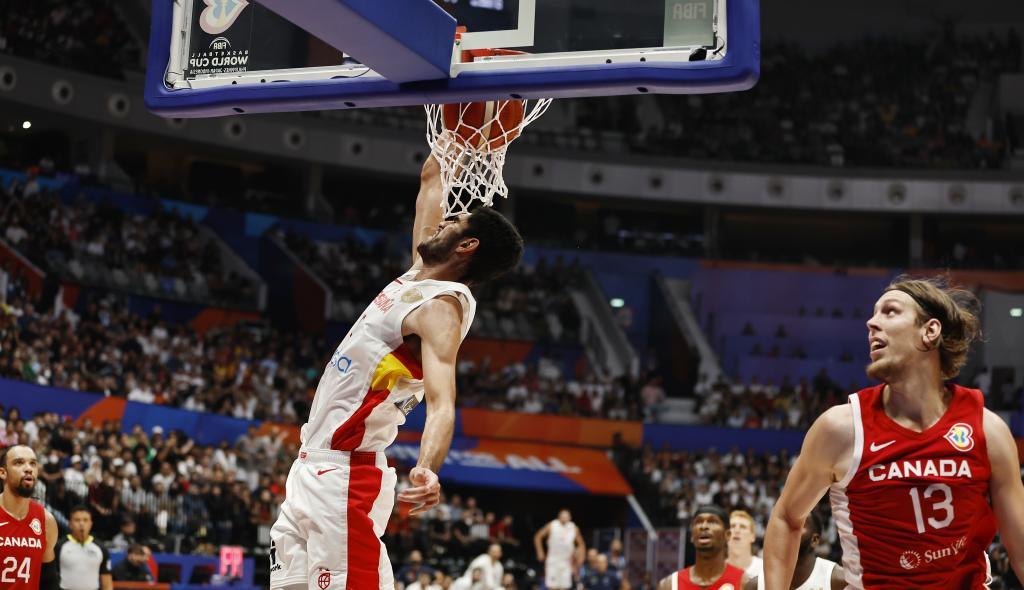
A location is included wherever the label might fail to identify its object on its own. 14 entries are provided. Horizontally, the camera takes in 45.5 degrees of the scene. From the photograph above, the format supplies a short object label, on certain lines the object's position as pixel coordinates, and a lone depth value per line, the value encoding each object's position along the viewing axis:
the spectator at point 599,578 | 18.62
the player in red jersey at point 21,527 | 8.02
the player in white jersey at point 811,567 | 6.84
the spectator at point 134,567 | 13.52
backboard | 4.83
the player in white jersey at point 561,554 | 18.55
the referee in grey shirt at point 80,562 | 11.30
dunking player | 4.34
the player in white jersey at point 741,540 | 8.02
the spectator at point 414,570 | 16.95
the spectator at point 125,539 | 14.49
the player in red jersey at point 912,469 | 3.78
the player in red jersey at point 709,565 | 7.33
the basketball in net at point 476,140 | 5.73
